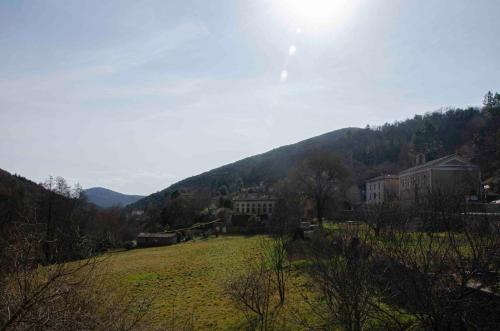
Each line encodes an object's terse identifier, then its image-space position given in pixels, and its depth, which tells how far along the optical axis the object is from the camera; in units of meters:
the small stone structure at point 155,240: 59.62
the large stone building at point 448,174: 44.09
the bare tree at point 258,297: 16.31
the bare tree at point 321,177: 54.06
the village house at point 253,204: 91.94
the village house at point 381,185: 68.50
